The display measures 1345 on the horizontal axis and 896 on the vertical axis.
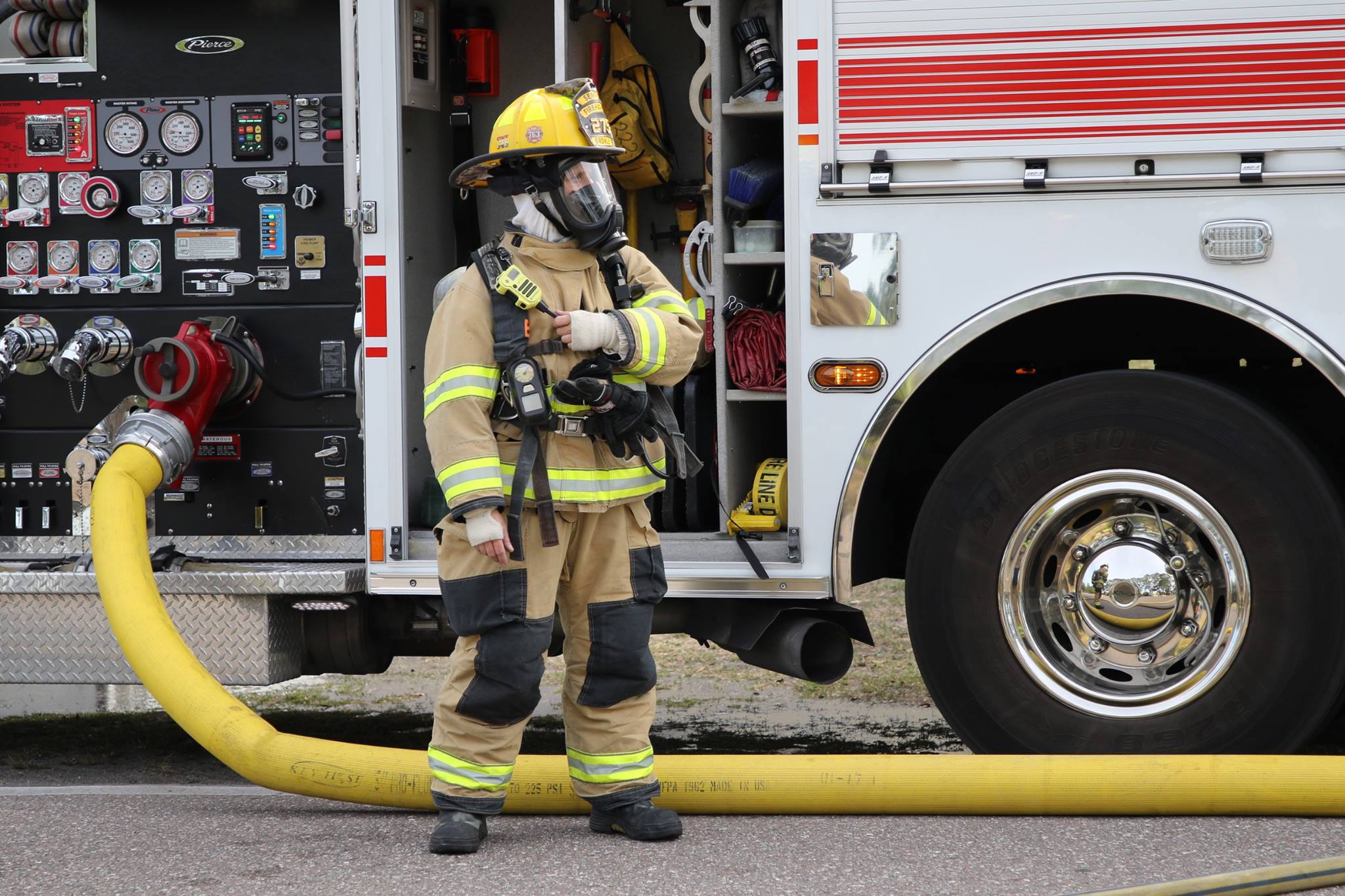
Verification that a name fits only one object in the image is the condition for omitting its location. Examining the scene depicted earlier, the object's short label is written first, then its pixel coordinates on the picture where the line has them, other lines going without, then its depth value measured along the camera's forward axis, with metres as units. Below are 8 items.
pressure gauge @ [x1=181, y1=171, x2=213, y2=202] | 10.02
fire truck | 7.82
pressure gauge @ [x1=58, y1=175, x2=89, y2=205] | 9.98
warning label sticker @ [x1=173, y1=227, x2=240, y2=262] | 10.05
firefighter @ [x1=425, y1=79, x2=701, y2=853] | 7.02
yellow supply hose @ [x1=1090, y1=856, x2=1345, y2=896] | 6.14
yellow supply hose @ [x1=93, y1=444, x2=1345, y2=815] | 7.28
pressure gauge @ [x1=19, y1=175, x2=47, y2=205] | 9.99
